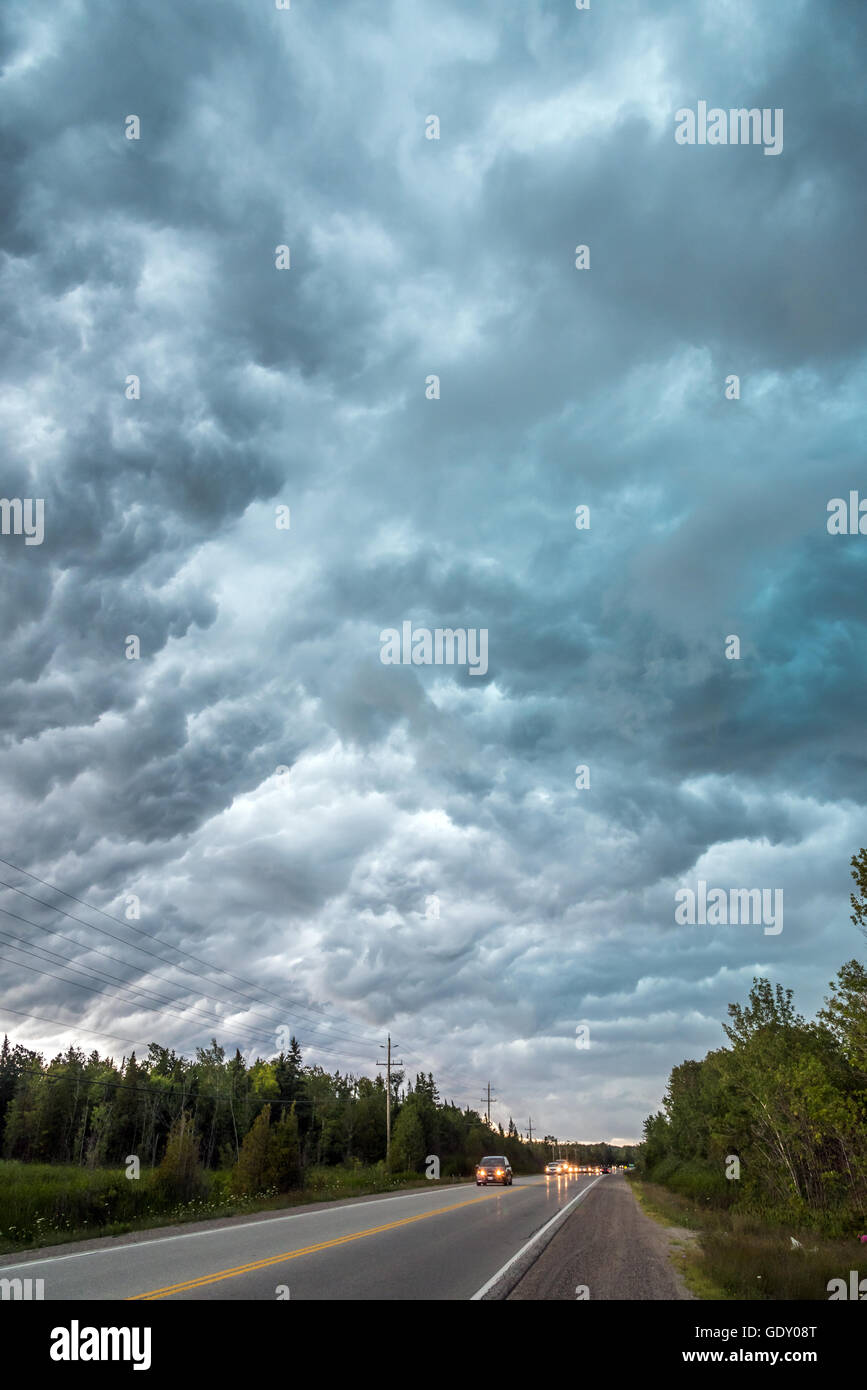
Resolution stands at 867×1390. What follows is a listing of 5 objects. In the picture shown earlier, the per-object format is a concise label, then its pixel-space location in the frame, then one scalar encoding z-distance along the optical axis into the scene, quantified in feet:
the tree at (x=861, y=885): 56.13
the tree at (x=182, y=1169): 86.53
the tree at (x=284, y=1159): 108.88
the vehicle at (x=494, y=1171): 149.79
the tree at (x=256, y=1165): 105.09
